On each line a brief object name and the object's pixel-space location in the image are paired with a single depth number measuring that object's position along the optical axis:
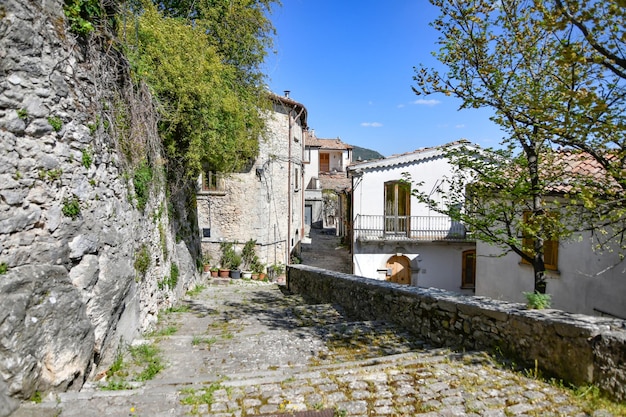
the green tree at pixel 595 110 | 3.82
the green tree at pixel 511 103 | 5.61
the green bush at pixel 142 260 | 5.76
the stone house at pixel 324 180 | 34.19
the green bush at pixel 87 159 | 4.11
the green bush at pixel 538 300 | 4.20
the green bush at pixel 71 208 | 3.75
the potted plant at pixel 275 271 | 16.50
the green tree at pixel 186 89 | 6.65
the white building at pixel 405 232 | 15.05
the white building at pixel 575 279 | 7.51
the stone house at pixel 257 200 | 16.36
